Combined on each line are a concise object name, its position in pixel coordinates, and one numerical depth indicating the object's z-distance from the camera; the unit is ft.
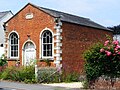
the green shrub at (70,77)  50.82
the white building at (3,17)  92.34
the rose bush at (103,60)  37.00
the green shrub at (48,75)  47.69
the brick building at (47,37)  52.93
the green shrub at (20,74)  47.69
